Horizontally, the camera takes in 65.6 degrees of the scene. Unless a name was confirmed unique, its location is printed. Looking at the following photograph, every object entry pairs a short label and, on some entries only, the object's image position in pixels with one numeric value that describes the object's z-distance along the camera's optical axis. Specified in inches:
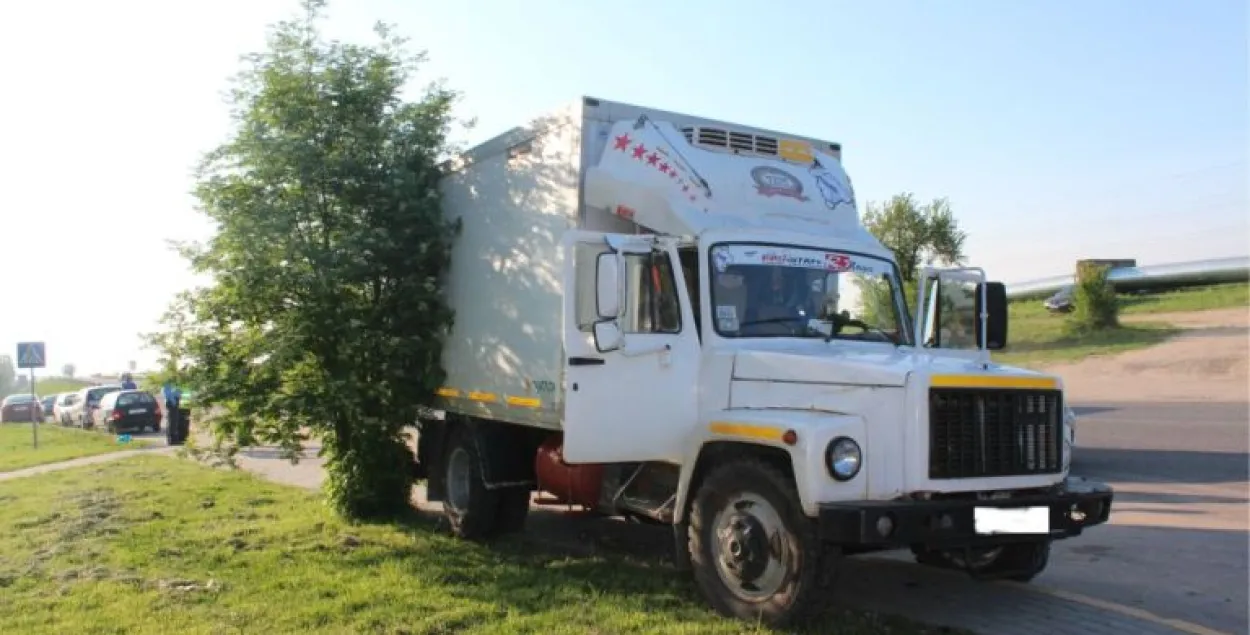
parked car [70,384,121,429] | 1413.6
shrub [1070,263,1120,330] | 1521.9
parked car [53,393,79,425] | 1541.6
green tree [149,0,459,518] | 350.9
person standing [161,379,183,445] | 919.7
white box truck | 211.9
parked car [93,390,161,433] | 1209.4
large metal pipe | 1989.4
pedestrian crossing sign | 967.6
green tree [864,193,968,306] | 1295.9
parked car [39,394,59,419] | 1852.9
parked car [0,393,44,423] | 1772.9
